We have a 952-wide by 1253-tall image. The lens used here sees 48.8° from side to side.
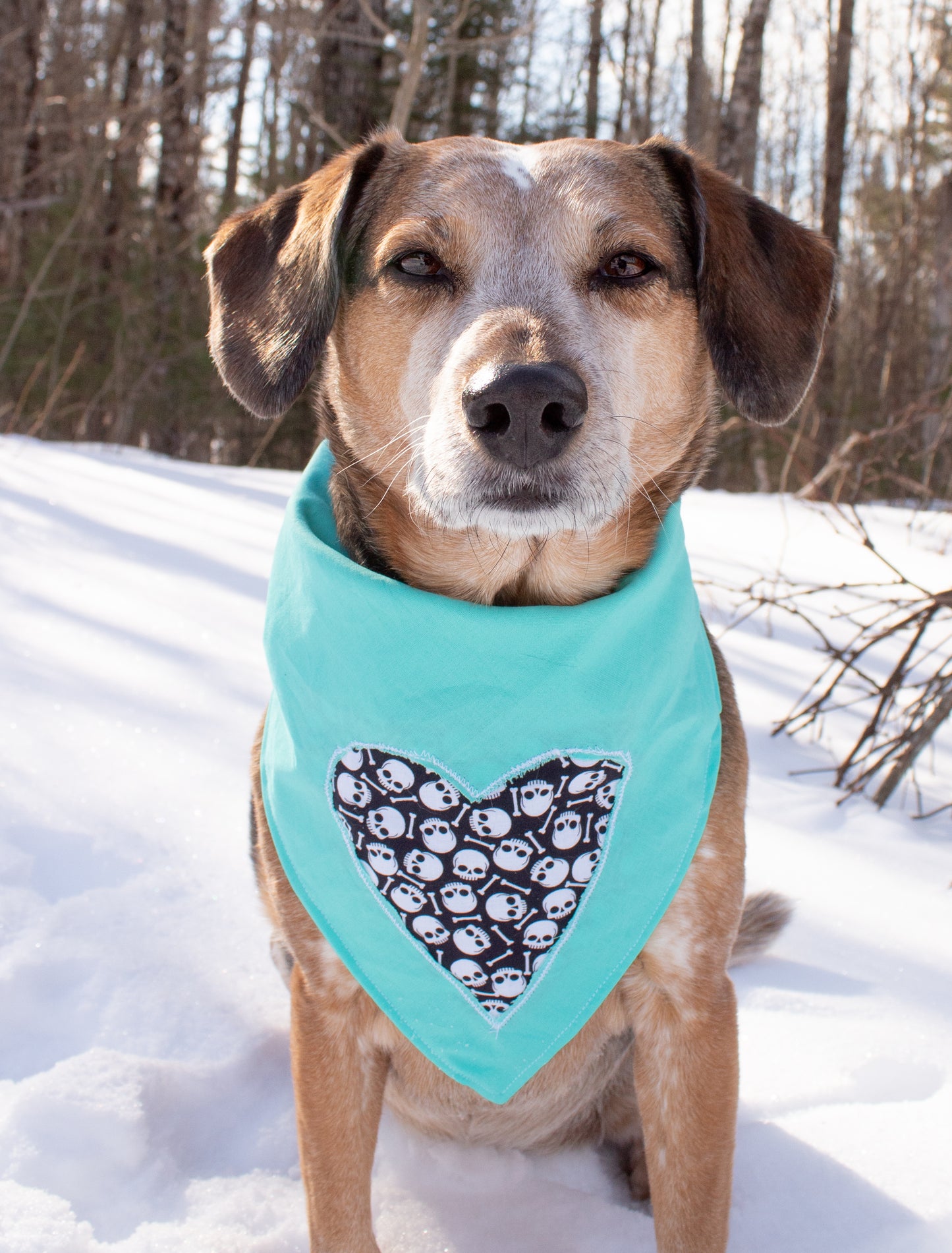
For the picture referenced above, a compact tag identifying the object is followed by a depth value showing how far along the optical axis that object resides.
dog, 1.80
